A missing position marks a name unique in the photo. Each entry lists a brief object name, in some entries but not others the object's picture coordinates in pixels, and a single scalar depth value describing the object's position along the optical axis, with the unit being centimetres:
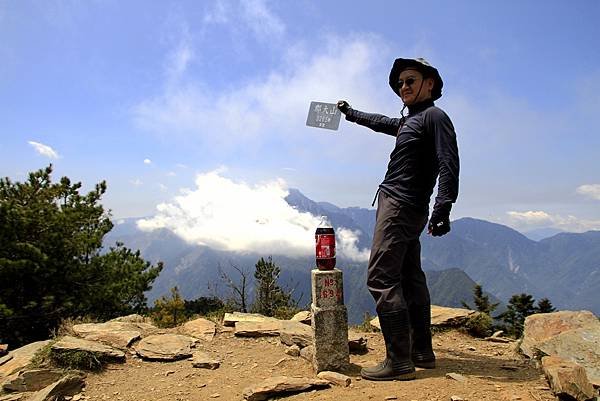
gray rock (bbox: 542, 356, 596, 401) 307
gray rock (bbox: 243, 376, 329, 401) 366
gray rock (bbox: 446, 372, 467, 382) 353
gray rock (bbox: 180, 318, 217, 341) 640
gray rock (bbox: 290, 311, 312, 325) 700
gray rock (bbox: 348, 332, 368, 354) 536
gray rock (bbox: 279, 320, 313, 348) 555
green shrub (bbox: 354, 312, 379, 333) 701
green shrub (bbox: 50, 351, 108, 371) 493
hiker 364
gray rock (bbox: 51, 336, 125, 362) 502
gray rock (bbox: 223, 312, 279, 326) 714
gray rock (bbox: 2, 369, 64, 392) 445
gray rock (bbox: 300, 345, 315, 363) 484
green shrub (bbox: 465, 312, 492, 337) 680
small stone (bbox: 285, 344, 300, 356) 523
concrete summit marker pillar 426
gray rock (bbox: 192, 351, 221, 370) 509
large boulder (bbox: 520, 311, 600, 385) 385
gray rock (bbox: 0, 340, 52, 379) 506
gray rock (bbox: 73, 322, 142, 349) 577
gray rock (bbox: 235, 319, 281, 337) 636
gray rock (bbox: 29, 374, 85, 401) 405
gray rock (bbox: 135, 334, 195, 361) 543
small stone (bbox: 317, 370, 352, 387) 377
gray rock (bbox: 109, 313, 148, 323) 762
